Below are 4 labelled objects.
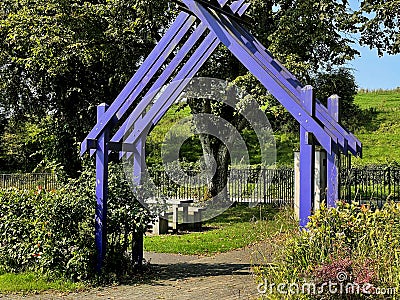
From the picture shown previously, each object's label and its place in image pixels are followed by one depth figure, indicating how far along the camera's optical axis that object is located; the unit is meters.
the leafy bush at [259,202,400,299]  5.97
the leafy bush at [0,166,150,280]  9.68
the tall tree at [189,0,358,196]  18.05
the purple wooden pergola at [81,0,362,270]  8.24
